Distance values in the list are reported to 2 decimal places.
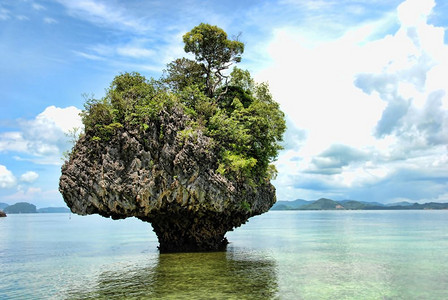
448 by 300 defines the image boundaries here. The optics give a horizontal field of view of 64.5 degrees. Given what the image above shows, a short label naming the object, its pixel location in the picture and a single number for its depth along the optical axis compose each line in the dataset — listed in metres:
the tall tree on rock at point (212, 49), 26.94
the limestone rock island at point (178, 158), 20.92
